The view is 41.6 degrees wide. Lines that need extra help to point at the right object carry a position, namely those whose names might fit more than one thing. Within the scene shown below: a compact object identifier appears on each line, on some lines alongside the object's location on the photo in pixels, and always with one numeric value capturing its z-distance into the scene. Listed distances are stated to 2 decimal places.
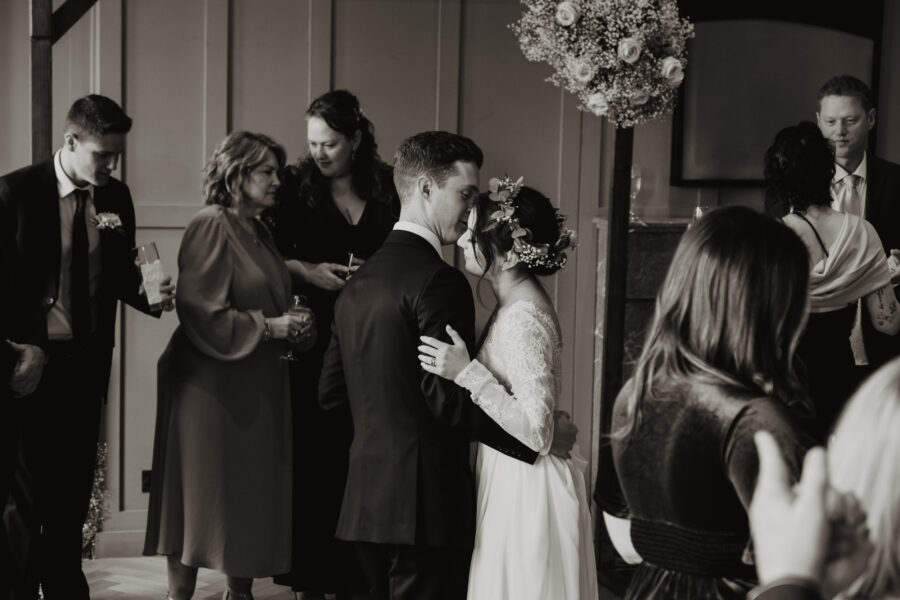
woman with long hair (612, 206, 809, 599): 1.99
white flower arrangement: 4.07
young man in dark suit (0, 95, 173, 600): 4.02
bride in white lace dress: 3.09
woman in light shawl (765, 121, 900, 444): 4.09
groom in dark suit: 3.05
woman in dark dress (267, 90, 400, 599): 4.59
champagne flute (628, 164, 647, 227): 5.66
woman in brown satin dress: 4.25
